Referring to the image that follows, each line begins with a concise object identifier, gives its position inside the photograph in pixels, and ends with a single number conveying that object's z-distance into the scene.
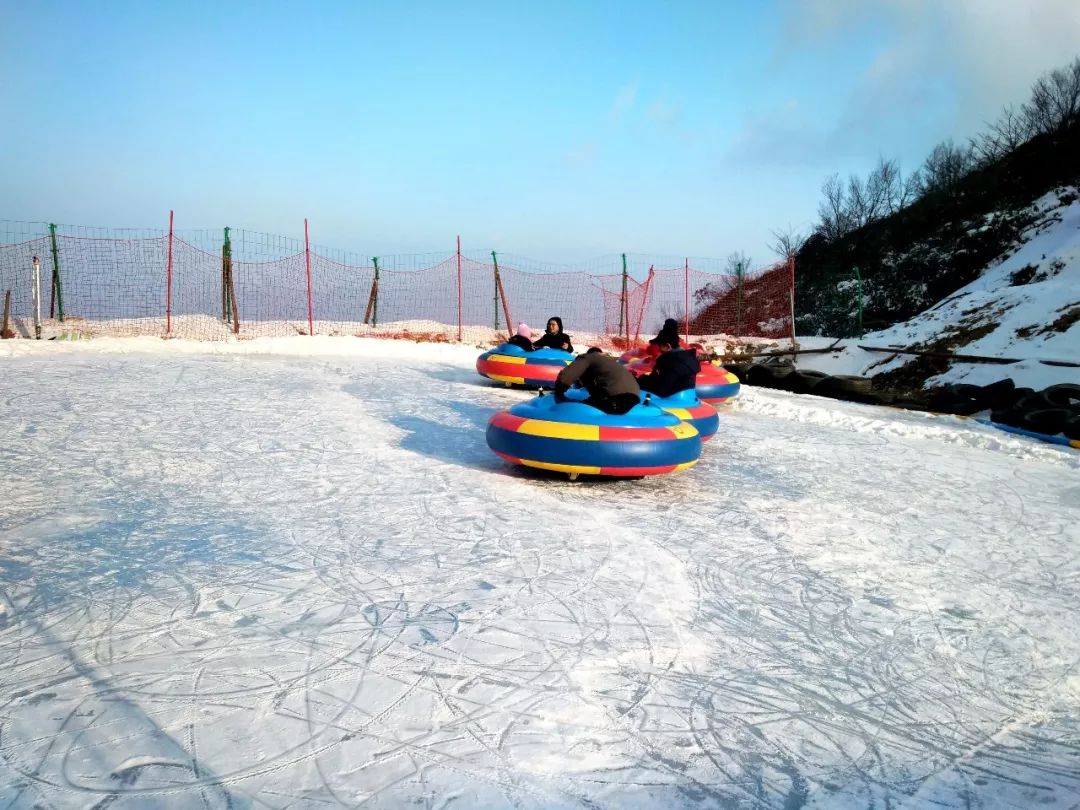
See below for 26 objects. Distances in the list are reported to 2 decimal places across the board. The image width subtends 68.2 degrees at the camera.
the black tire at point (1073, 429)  8.12
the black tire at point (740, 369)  13.51
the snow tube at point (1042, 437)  8.01
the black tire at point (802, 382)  12.32
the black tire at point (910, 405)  10.65
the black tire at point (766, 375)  12.82
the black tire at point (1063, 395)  9.01
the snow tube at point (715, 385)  9.77
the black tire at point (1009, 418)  8.87
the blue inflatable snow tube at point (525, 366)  10.53
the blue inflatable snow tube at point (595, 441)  5.76
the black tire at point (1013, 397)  9.46
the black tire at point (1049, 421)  8.30
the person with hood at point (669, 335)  7.52
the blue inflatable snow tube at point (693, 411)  7.00
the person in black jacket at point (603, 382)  6.03
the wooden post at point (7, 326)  13.39
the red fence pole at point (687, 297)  17.23
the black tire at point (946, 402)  10.16
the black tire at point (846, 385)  11.52
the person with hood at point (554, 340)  10.85
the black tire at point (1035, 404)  8.90
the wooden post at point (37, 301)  13.27
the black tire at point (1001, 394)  9.66
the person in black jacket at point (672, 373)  7.10
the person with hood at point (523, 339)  10.74
